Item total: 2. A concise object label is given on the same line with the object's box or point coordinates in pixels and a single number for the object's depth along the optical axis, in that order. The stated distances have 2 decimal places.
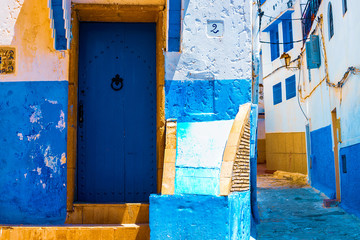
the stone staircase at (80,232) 4.36
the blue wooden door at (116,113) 5.60
